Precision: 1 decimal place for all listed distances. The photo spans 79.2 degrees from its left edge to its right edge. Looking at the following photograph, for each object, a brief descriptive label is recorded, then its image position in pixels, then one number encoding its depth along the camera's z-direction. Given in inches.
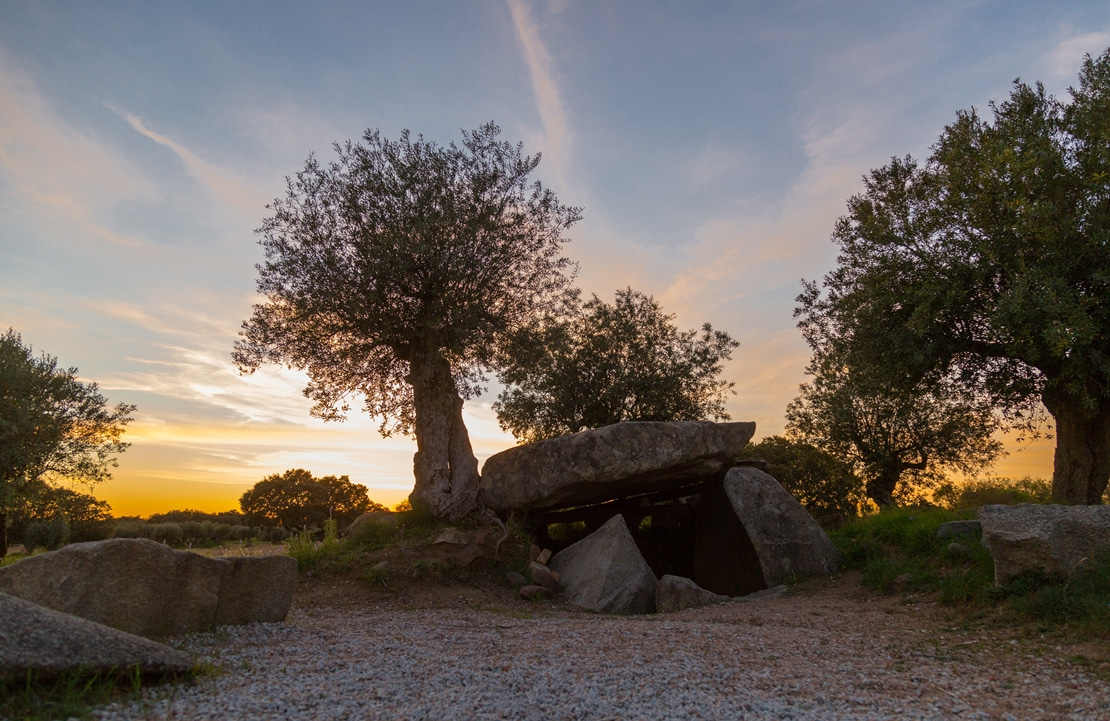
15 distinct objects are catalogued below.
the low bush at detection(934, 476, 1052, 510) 911.0
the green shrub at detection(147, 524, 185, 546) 906.1
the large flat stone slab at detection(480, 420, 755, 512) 594.9
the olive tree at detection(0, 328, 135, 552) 754.6
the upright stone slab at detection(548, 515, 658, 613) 507.2
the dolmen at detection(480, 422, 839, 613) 523.8
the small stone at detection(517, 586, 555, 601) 516.7
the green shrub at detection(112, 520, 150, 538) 881.9
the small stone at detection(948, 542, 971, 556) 447.9
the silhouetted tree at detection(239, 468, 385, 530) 1085.8
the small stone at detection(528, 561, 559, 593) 542.0
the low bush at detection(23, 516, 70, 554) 839.1
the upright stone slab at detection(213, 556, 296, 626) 339.0
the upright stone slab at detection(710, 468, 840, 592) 555.8
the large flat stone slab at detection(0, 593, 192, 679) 207.3
